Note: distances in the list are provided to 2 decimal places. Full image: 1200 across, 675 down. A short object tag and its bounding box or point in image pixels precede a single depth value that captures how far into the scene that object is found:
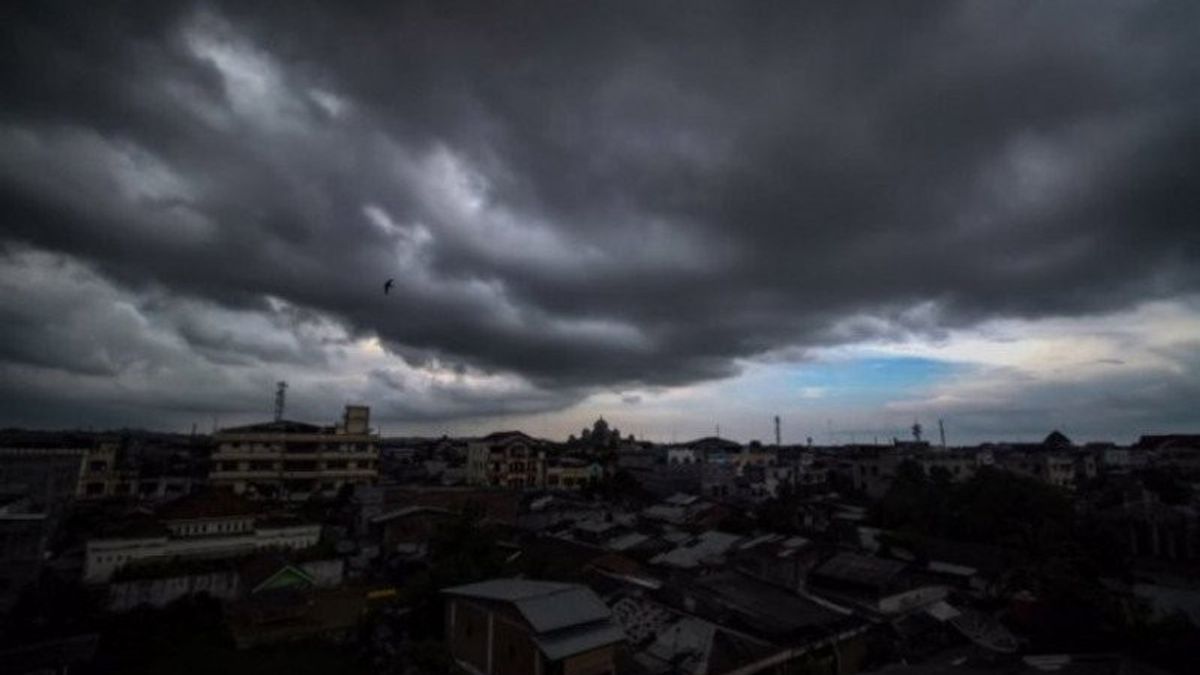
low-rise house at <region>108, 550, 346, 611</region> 29.61
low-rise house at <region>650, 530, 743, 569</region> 34.19
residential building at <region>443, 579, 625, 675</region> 18.61
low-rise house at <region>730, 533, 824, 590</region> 33.03
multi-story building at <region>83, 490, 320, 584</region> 31.92
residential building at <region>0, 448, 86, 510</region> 44.19
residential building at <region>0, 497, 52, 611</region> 27.83
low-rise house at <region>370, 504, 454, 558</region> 45.44
